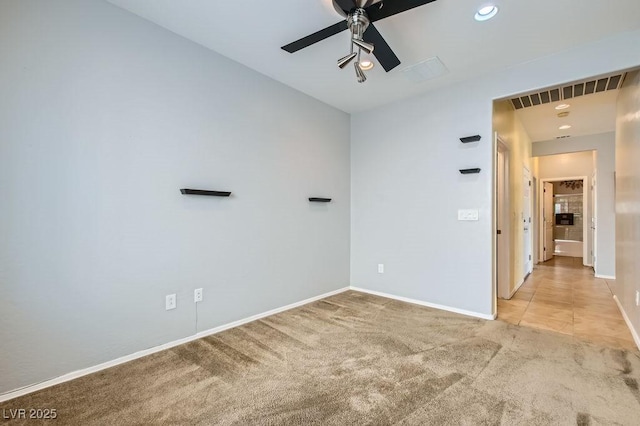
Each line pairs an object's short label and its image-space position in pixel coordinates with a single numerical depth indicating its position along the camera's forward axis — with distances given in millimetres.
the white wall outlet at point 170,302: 2346
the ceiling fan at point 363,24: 1688
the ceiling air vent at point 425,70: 2770
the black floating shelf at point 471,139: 3033
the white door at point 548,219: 7379
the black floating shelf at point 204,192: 2396
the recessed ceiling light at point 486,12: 2035
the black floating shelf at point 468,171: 3047
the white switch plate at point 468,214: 3090
